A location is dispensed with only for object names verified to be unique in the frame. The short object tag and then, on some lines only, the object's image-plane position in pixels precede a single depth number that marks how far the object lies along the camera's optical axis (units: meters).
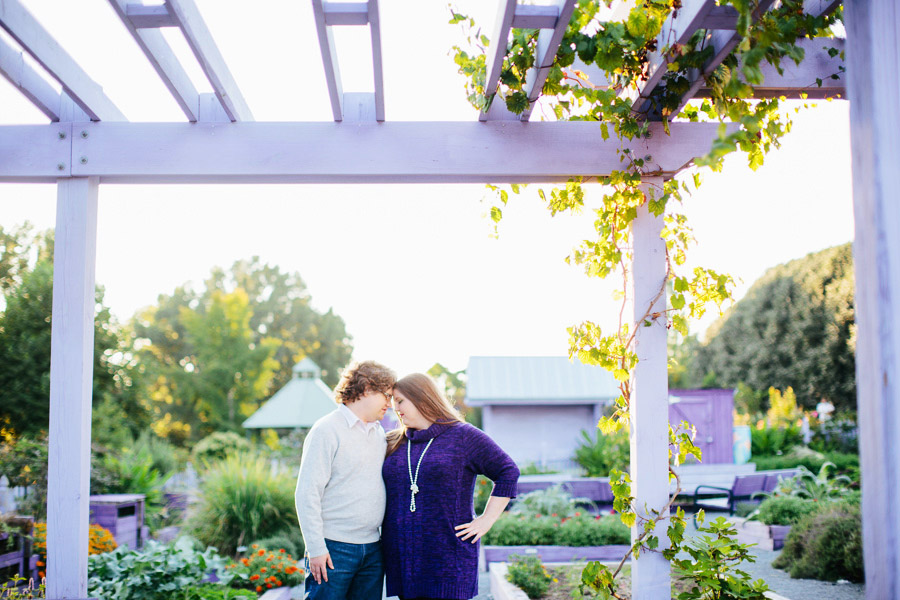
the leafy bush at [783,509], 7.27
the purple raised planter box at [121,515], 6.98
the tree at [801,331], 22.28
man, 2.99
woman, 3.02
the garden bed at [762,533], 7.23
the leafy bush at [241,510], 6.57
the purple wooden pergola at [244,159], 3.16
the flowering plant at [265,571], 5.03
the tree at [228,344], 25.52
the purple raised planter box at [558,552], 6.57
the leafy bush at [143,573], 4.11
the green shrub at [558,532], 6.71
